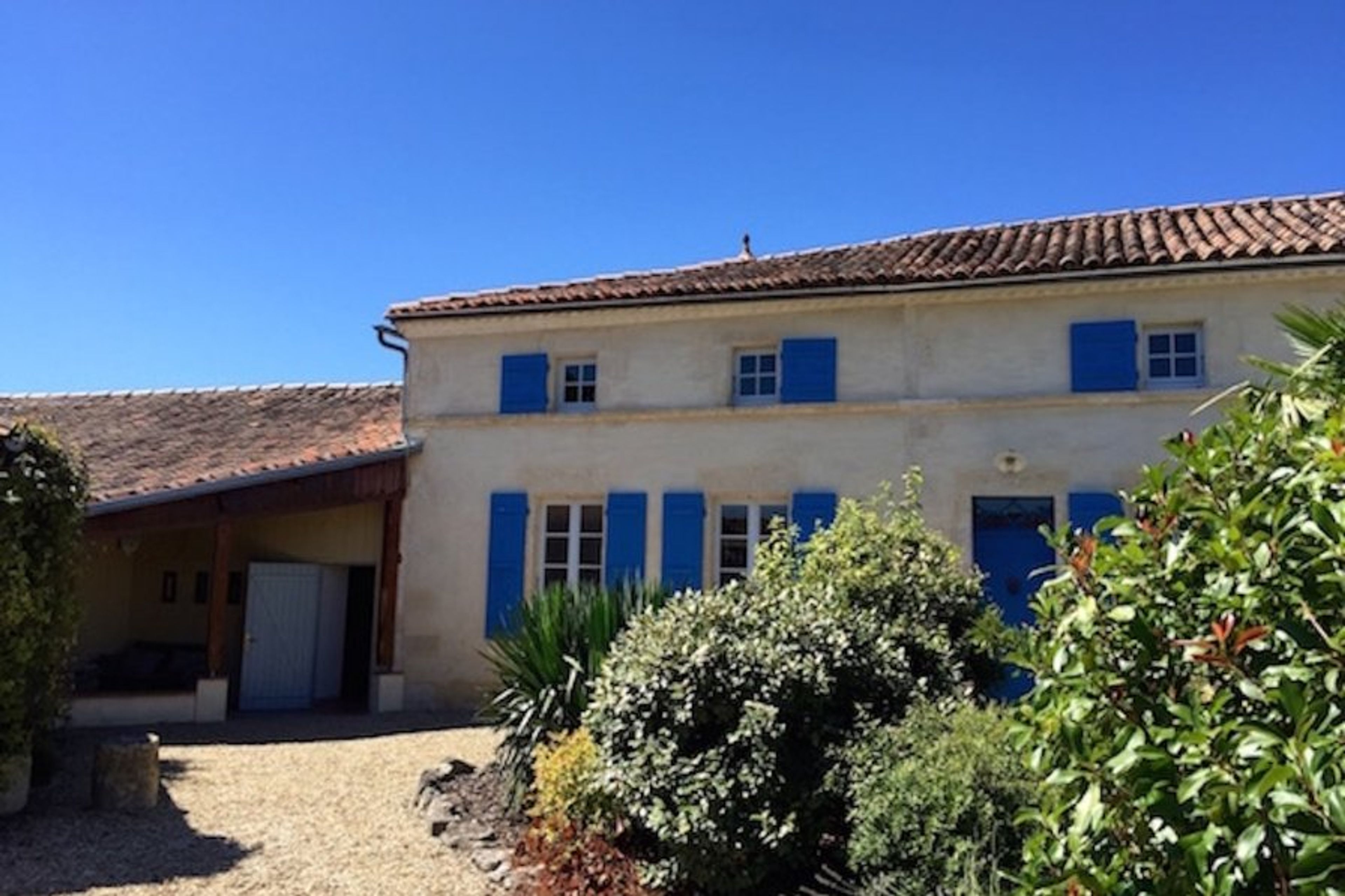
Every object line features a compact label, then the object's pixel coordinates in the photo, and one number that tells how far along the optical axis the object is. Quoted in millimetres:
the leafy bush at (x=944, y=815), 4461
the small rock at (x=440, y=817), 7324
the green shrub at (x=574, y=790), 6238
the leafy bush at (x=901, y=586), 7121
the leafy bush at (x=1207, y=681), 1904
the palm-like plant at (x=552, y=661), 7602
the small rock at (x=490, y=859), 6566
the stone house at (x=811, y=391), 11906
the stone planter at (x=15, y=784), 7211
